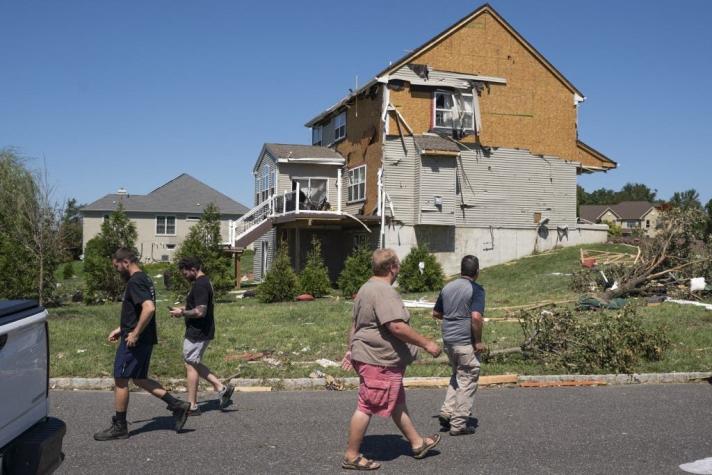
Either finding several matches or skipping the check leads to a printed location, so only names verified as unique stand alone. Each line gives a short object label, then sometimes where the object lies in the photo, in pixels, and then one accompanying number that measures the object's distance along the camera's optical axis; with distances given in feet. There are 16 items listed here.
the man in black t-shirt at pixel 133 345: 23.26
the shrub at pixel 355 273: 79.87
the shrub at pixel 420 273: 82.79
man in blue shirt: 23.93
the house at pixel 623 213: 316.19
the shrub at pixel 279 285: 75.05
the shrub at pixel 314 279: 79.25
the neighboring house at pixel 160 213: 188.55
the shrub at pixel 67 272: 132.05
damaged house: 96.89
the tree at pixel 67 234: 73.19
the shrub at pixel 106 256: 74.59
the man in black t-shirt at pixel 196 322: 26.37
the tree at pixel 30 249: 66.44
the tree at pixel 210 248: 75.05
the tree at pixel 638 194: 430.20
